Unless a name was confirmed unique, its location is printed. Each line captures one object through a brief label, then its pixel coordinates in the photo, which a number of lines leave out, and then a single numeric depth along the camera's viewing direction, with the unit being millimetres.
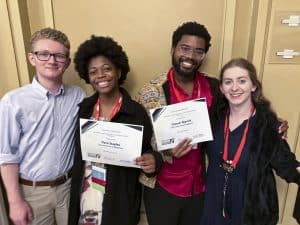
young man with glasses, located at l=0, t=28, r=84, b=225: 1470
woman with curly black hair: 1518
